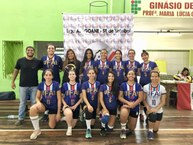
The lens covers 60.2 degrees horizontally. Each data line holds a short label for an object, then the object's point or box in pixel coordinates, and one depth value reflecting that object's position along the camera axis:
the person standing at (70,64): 3.00
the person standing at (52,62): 3.01
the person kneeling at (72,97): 2.67
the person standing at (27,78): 2.93
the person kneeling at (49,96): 2.66
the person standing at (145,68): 3.05
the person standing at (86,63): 2.99
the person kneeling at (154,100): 2.59
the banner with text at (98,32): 3.52
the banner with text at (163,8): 3.88
